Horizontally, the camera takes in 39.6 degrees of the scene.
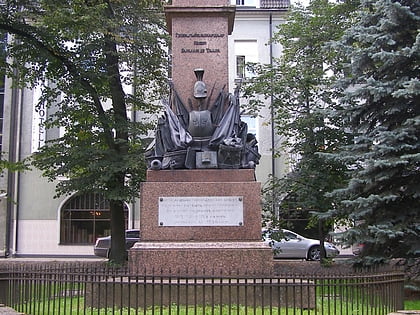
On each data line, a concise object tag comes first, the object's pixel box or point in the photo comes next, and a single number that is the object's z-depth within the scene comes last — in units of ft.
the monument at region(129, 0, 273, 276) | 28.81
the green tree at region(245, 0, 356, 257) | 51.67
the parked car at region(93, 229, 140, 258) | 79.20
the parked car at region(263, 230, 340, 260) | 80.74
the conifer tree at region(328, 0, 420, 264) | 34.65
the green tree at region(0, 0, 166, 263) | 53.01
